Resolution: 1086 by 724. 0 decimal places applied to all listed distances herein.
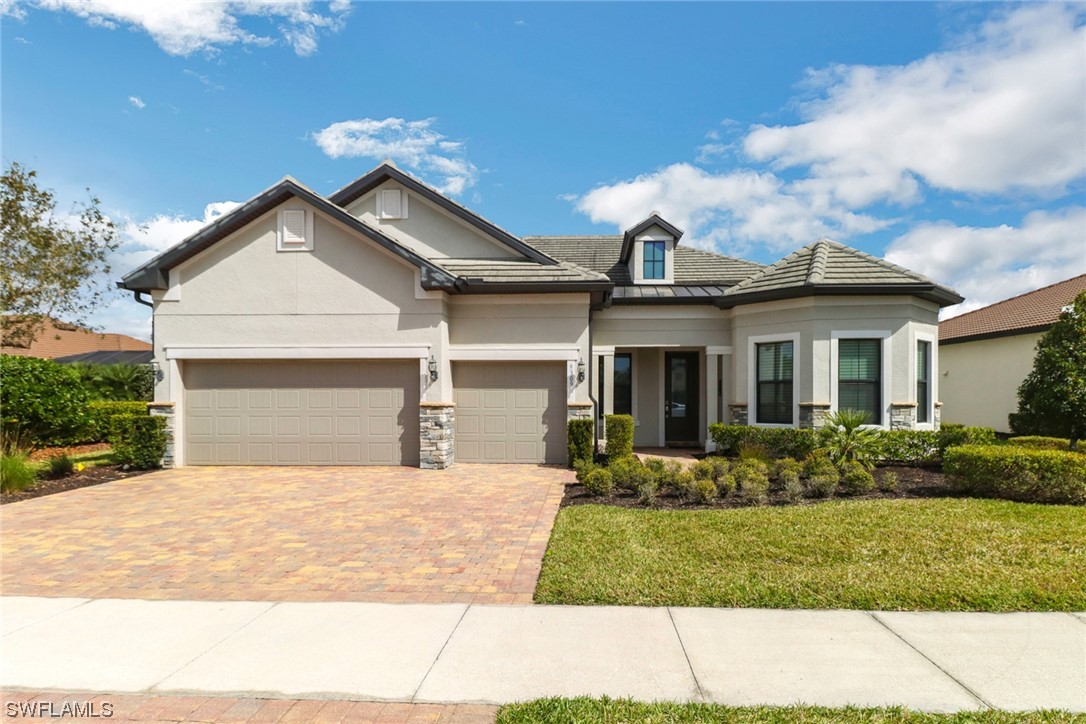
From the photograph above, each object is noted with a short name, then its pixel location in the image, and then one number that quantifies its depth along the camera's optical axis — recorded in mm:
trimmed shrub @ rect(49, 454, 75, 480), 10919
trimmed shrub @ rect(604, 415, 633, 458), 11430
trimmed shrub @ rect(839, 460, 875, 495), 8836
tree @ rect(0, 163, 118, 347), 21031
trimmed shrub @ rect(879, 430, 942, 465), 11594
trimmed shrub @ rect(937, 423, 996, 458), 11297
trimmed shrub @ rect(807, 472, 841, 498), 8641
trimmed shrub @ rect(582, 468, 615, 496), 9016
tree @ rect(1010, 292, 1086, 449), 10641
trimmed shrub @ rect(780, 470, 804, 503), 8469
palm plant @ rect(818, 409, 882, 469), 10117
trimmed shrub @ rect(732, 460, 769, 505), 8391
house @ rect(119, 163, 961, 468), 11859
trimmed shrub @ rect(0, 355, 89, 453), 11688
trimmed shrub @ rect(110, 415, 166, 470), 11734
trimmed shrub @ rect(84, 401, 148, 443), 15241
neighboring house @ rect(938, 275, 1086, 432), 17812
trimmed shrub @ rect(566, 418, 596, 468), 11516
